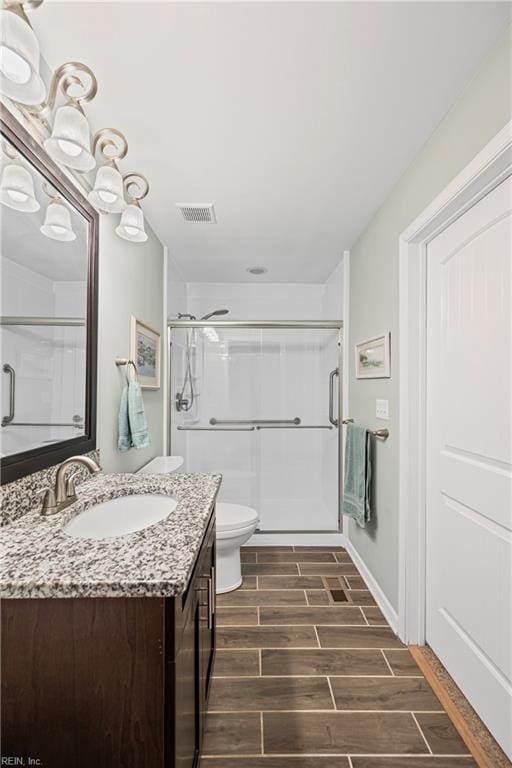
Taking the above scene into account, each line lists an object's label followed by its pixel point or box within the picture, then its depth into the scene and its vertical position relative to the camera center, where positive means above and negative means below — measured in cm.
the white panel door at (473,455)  128 -25
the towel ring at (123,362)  189 +13
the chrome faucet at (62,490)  110 -31
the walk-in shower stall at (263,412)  322 -21
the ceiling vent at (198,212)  224 +108
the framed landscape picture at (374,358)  212 +20
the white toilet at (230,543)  223 -92
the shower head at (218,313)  343 +69
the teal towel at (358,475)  235 -55
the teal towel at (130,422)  188 -17
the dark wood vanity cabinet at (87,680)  74 -58
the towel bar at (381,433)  214 -25
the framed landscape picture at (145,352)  216 +22
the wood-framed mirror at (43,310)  104 +25
